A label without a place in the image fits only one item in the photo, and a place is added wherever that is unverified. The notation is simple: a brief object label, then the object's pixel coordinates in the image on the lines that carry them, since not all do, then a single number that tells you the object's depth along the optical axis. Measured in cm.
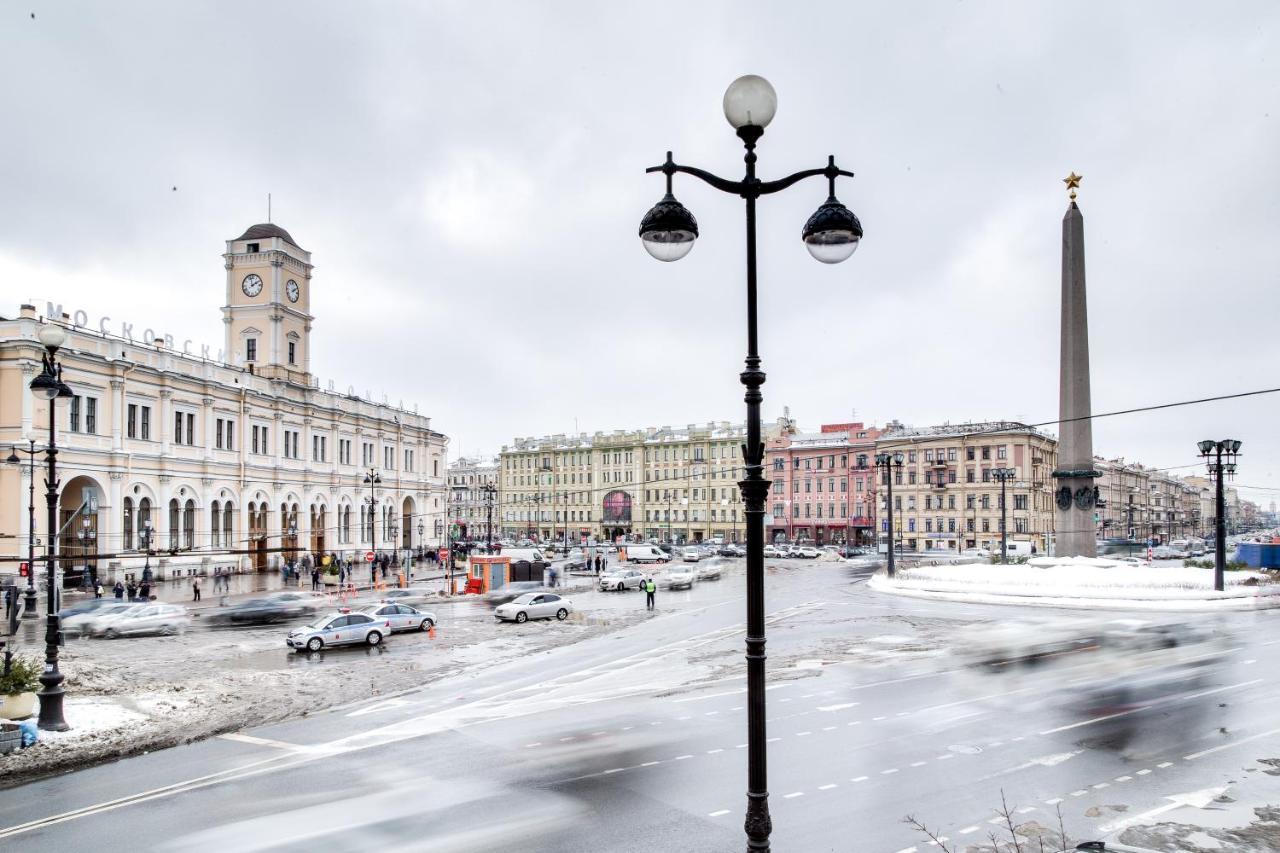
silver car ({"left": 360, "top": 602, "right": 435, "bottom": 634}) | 3078
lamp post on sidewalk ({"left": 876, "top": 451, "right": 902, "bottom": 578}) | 4941
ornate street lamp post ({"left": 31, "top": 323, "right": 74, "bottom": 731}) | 1553
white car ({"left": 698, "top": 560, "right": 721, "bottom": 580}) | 5841
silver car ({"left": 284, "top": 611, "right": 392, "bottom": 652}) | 2656
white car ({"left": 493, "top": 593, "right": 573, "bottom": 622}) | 3406
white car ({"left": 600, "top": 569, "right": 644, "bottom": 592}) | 4962
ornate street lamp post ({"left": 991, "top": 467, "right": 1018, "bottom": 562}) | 5558
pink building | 9644
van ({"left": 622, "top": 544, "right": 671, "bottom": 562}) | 7225
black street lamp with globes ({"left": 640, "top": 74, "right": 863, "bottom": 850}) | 598
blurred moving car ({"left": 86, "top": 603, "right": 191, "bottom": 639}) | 3055
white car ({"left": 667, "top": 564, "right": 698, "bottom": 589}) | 5009
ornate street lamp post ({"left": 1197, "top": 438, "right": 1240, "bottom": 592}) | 3697
